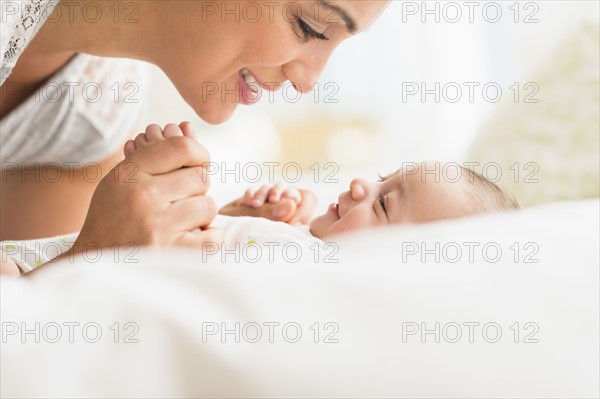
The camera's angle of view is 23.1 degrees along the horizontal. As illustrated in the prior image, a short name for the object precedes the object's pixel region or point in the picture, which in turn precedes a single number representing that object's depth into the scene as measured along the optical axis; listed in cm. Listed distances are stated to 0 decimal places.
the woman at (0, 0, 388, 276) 91
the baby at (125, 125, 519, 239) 99
